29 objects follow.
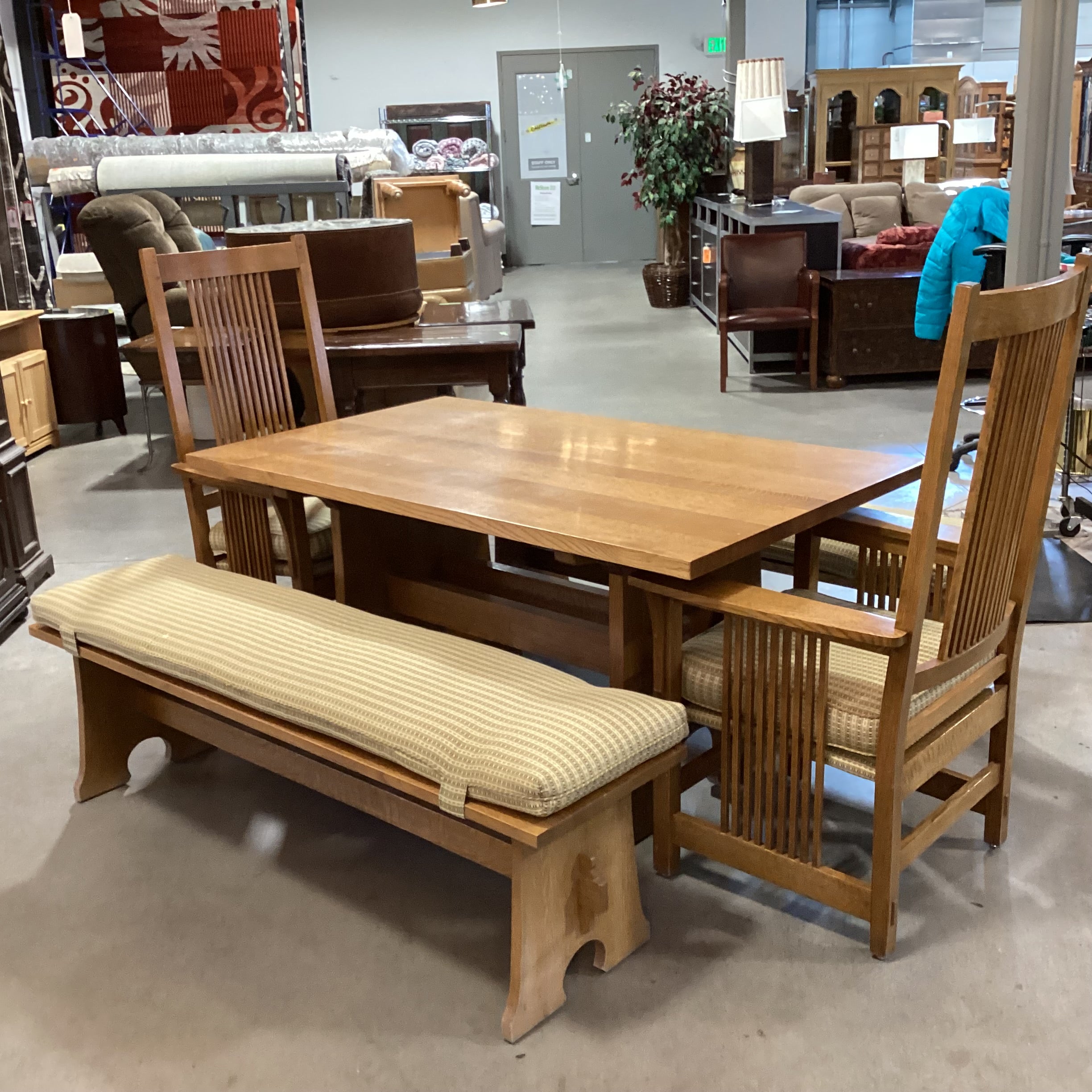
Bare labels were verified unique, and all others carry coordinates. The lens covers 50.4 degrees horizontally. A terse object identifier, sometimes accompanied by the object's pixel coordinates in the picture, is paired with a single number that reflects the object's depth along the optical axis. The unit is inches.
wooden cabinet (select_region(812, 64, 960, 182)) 496.1
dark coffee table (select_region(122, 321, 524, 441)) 165.6
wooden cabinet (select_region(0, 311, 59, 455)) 229.1
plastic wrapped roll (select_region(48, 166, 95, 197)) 368.8
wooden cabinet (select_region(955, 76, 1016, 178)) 511.2
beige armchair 360.2
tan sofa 368.8
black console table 276.5
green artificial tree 366.9
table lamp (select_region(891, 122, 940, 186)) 303.7
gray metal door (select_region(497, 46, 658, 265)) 550.9
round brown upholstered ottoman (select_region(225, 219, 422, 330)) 165.6
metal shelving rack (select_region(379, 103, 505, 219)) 535.2
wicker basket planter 397.4
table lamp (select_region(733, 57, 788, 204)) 289.7
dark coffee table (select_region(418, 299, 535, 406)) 177.6
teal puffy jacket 201.8
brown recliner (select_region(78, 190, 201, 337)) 225.6
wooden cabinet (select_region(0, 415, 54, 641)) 146.9
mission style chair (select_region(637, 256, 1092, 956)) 70.1
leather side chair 265.4
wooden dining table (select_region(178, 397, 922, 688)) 82.1
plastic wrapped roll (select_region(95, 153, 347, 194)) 339.0
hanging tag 339.0
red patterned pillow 278.2
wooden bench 71.0
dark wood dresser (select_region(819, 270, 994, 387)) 255.4
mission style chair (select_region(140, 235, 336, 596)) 116.0
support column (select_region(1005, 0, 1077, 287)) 154.4
